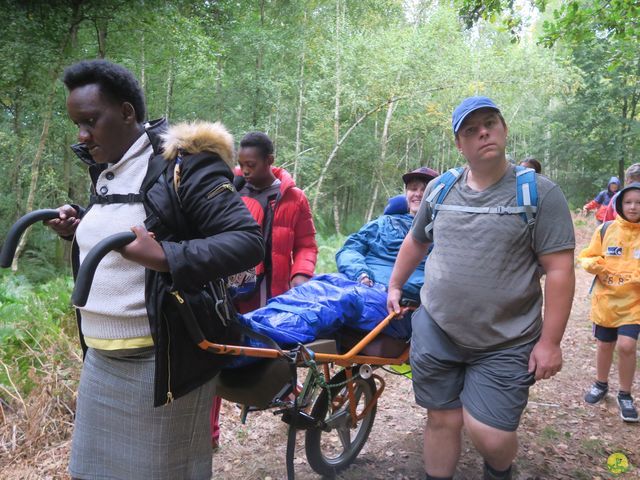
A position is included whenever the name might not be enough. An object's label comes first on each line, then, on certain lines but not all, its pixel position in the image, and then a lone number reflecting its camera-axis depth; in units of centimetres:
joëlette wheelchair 245
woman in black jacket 179
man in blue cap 238
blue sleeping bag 267
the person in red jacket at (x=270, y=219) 367
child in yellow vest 444
